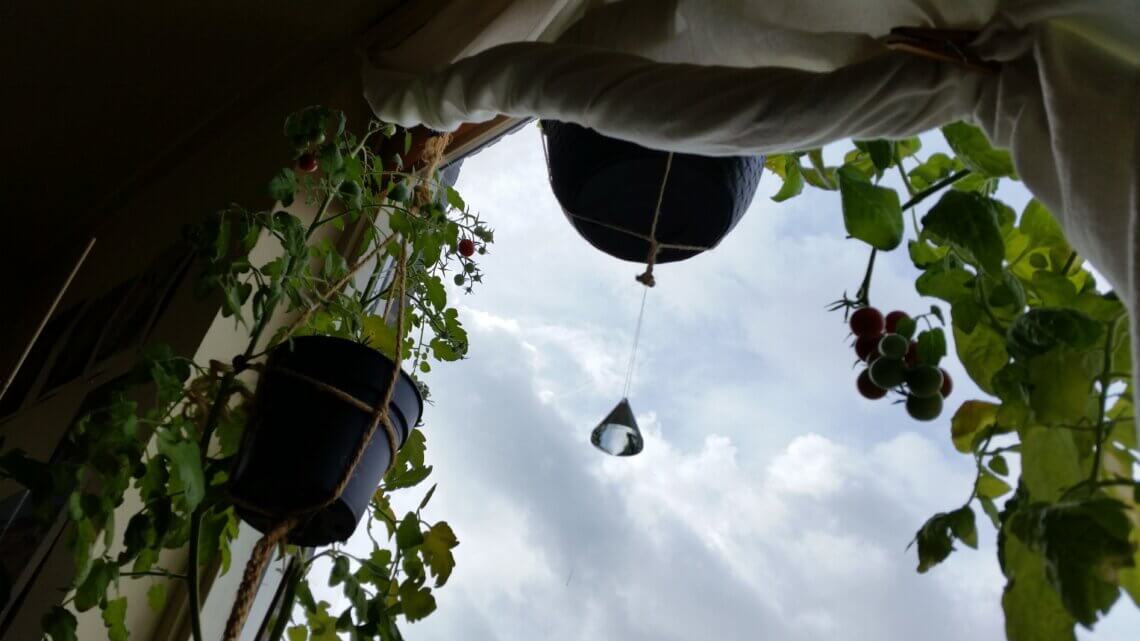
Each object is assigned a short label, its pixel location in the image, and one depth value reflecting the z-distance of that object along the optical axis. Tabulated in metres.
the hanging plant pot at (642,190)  0.72
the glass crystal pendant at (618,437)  0.74
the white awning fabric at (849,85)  0.39
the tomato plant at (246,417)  0.69
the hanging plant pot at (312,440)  0.70
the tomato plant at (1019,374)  0.36
